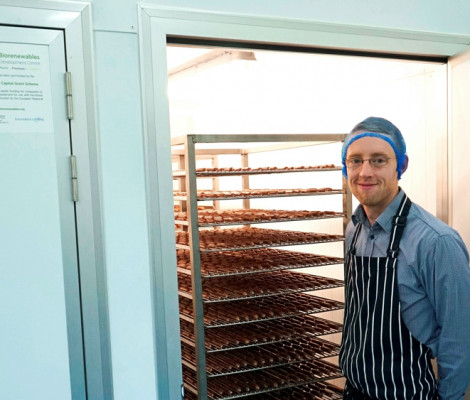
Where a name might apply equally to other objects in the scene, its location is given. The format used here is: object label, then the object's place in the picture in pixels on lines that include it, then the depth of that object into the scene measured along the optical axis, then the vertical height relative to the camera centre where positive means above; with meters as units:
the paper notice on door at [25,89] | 1.61 +0.31
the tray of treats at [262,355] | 2.58 -1.05
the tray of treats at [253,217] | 2.50 -0.24
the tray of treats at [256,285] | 2.56 -0.65
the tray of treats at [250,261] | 2.57 -0.51
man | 1.73 -0.46
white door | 1.61 -0.14
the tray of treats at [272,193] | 2.56 -0.11
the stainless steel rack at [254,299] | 2.42 -0.69
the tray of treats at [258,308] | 2.59 -0.79
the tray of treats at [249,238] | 2.58 -0.38
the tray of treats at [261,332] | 2.57 -0.91
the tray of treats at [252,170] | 2.46 +0.02
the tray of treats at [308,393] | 2.93 -1.36
